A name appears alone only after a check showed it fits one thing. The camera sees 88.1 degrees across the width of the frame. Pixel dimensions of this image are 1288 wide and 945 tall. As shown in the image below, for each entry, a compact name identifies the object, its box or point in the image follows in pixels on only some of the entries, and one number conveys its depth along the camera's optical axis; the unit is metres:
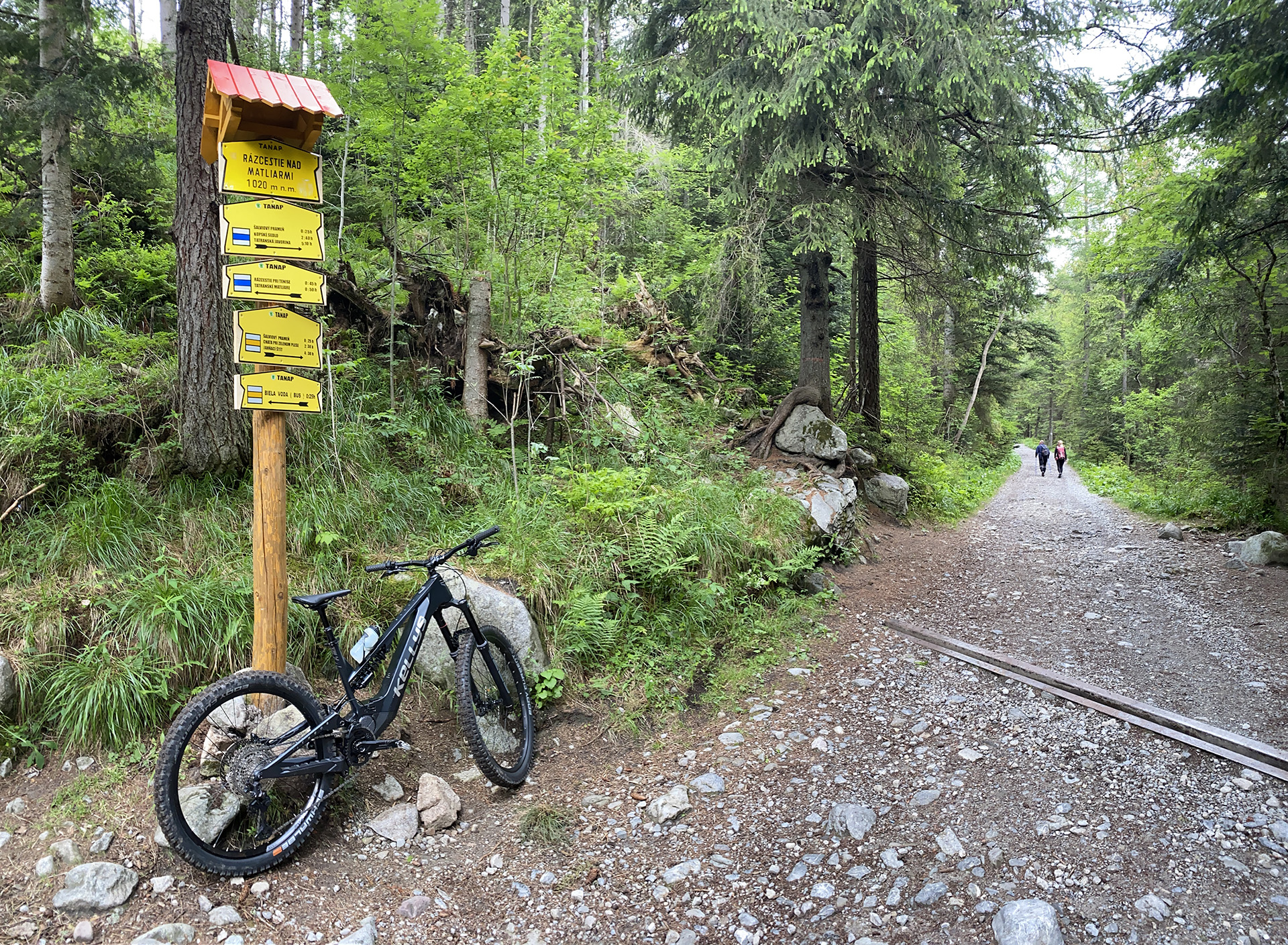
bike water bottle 3.71
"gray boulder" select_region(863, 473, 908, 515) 10.90
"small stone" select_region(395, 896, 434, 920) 3.10
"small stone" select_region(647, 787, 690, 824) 3.77
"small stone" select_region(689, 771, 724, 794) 4.00
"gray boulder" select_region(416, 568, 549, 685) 4.60
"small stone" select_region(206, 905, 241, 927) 2.96
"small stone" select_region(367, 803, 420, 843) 3.57
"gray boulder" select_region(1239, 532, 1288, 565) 8.40
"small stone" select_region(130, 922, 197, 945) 2.82
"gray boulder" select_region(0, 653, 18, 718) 3.80
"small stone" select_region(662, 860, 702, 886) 3.31
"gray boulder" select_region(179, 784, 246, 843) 3.22
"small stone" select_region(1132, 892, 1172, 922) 2.83
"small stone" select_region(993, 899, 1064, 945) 2.72
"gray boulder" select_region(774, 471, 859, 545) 8.16
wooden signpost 3.57
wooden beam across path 3.91
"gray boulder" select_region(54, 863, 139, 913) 2.96
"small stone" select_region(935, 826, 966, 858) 3.31
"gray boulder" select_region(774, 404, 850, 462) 9.86
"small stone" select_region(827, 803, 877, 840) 3.56
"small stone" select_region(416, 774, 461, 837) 3.67
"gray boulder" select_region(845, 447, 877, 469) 10.80
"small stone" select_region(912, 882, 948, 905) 3.02
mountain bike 3.11
